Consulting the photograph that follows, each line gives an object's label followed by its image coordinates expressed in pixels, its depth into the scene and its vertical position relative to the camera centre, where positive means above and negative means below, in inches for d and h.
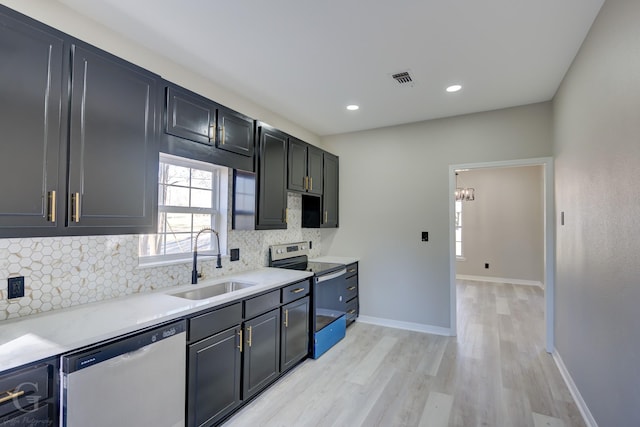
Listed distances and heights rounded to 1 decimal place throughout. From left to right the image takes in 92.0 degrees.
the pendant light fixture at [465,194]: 268.2 +22.6
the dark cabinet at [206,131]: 86.2 +27.4
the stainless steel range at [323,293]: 126.3 -32.8
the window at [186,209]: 99.9 +3.2
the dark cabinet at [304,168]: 137.5 +24.5
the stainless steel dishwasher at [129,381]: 53.4 -31.9
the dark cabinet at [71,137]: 56.0 +16.9
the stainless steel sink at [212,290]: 97.7 -24.2
